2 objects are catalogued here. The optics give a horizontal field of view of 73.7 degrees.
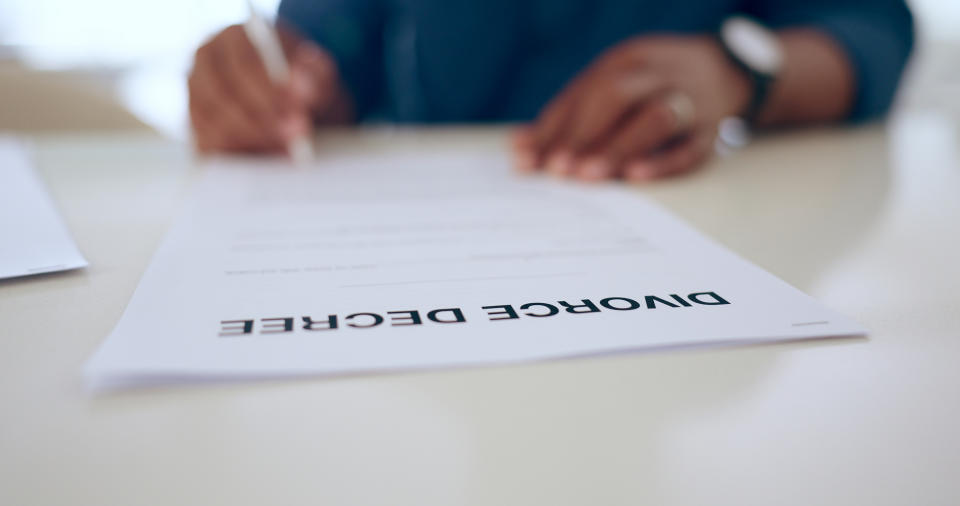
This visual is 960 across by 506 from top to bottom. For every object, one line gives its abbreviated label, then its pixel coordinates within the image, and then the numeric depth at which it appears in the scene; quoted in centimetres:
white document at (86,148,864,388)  23
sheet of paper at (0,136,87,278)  32
